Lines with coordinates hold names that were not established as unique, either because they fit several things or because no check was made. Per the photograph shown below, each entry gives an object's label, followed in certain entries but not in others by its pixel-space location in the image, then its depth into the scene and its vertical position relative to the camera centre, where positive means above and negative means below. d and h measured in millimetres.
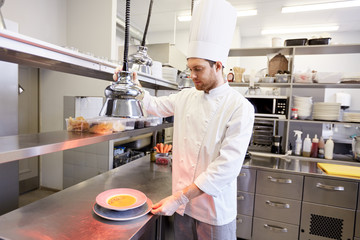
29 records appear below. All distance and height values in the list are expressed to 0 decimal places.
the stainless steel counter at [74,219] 1042 -607
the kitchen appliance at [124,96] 943 +45
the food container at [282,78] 2713 +449
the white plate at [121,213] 1160 -579
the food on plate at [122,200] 1267 -554
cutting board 2123 -535
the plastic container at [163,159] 2384 -544
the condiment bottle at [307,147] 2699 -391
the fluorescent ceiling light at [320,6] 3912 +1997
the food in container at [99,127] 1287 -127
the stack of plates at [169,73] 2348 +384
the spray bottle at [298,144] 2766 -365
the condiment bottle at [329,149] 2621 -388
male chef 1234 -151
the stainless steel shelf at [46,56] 819 +216
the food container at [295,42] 2650 +884
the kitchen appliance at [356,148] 2607 -364
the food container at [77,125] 1294 -117
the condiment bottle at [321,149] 2666 -399
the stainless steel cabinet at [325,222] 2115 -1032
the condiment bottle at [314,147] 2688 -383
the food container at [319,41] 2584 +879
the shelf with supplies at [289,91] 2586 +337
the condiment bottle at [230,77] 2979 +466
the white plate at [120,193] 1203 -543
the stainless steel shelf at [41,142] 784 -167
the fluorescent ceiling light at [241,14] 4340 +1966
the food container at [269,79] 2783 +433
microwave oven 2727 +104
